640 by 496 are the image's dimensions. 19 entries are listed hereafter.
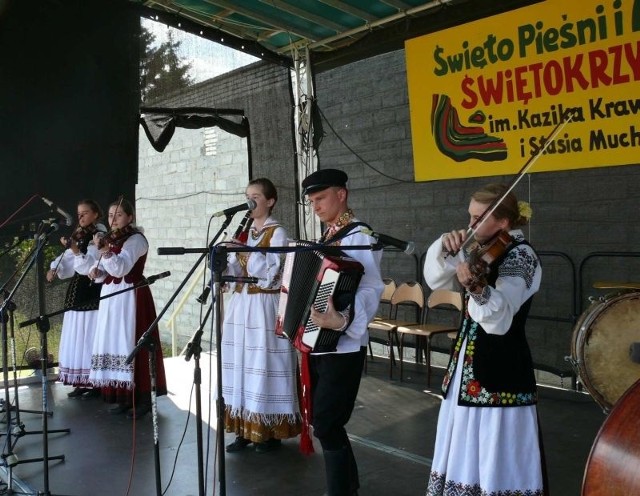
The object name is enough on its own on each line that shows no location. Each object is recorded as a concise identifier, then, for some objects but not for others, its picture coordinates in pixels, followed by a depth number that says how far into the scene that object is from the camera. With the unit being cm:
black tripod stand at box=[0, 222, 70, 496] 331
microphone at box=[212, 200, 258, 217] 307
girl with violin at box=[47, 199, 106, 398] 543
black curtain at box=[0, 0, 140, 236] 546
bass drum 404
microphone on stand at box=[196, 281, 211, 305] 319
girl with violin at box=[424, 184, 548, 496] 254
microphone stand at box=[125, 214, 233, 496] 241
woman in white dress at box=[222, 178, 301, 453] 400
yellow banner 486
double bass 135
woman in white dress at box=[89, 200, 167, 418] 500
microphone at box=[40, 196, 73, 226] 393
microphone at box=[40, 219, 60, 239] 364
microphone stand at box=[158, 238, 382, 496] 232
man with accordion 290
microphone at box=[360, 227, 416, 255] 234
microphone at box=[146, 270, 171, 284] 316
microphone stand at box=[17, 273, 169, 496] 329
